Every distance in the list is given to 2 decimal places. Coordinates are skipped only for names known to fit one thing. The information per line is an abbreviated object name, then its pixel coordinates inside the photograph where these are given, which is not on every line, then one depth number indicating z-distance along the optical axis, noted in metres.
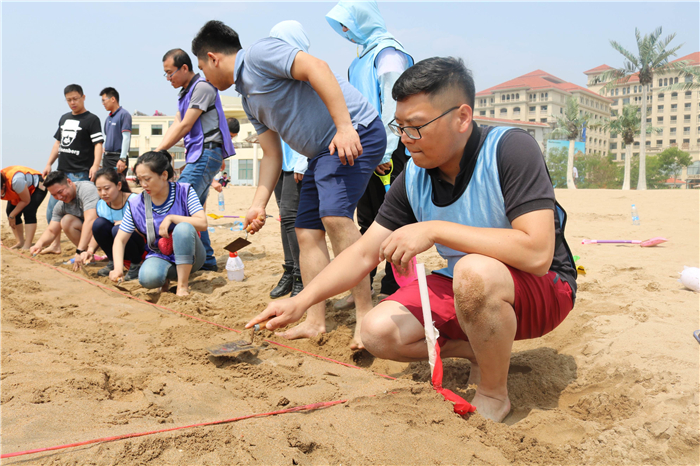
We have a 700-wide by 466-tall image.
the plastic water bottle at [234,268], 4.35
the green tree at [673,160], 57.12
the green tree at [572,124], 40.38
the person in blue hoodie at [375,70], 3.48
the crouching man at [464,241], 1.77
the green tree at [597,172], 48.69
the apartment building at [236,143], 46.84
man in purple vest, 4.50
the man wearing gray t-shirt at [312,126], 2.62
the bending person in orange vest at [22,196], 6.15
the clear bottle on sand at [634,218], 7.62
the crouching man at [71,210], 5.23
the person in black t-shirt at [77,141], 6.12
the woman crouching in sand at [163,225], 3.98
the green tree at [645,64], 28.02
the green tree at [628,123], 31.83
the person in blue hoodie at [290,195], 3.63
